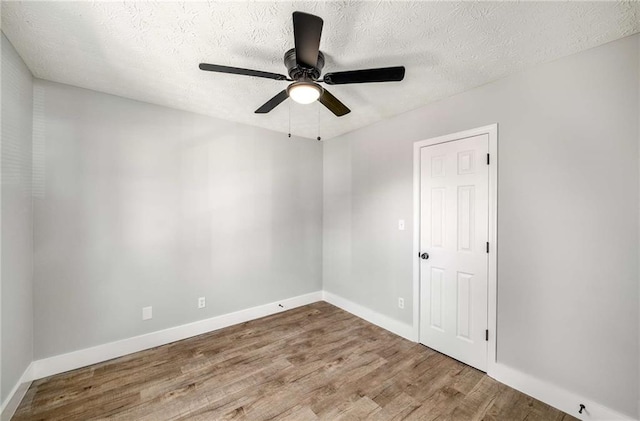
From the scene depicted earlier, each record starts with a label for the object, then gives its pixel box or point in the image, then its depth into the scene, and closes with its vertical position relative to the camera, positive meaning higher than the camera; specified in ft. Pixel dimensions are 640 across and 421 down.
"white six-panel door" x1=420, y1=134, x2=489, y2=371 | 7.42 -1.20
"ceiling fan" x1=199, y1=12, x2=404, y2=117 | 4.54 +2.77
